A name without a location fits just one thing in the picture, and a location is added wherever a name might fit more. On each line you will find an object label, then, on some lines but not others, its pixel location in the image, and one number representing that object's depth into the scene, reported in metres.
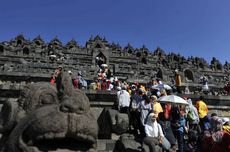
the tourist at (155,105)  5.16
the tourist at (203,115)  5.71
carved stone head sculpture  2.12
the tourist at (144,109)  4.83
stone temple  2.15
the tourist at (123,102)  5.52
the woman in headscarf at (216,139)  3.70
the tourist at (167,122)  4.78
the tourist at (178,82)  8.75
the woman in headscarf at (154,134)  4.03
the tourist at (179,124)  5.01
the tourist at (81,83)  8.85
